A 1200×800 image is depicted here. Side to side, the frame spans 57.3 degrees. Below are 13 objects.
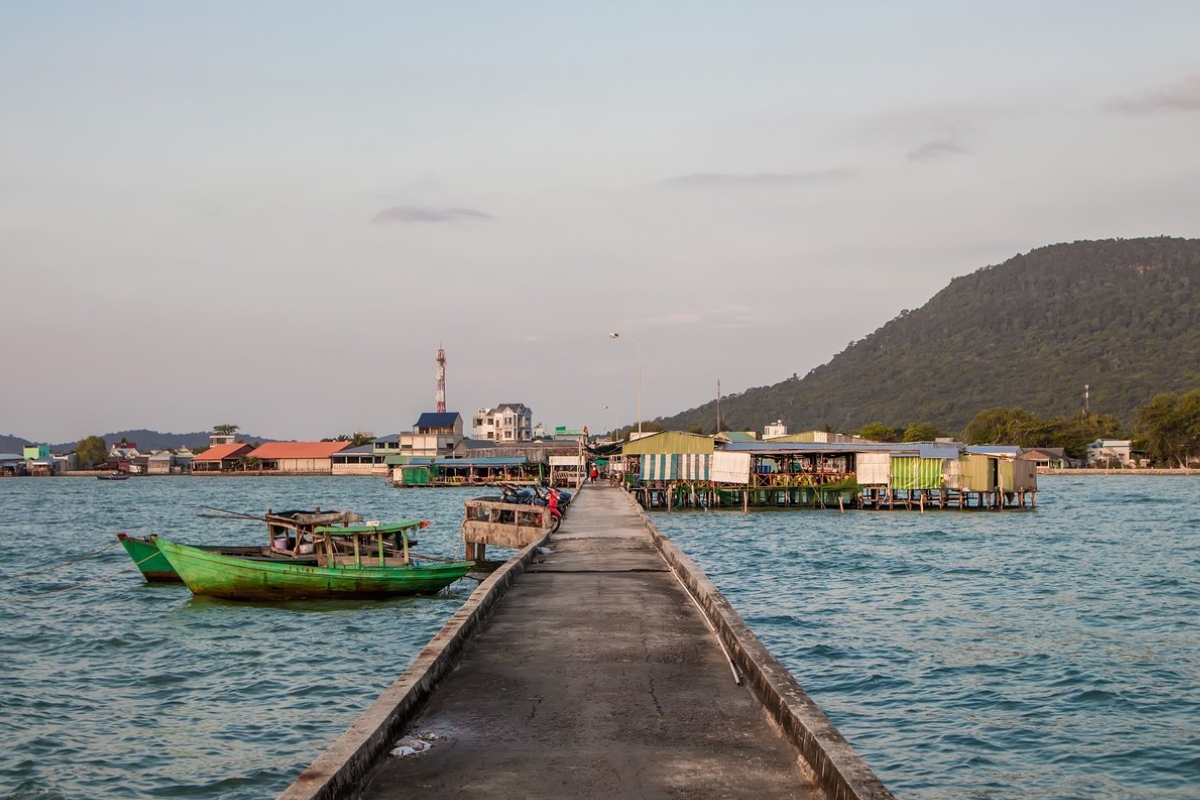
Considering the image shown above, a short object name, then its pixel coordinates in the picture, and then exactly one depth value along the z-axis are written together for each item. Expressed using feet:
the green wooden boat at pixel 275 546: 106.01
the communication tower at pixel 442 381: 608.35
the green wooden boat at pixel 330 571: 98.89
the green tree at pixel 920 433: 576.61
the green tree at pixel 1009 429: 571.97
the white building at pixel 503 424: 632.79
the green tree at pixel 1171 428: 520.83
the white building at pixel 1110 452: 553.23
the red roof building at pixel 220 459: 601.62
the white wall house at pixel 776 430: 482.69
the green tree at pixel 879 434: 556.10
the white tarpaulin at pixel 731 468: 238.48
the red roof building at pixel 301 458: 569.64
